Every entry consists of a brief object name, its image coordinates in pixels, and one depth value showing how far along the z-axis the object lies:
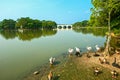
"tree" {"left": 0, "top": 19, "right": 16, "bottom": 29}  66.99
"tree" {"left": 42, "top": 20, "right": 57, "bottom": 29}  76.52
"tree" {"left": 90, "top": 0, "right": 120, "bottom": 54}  13.52
